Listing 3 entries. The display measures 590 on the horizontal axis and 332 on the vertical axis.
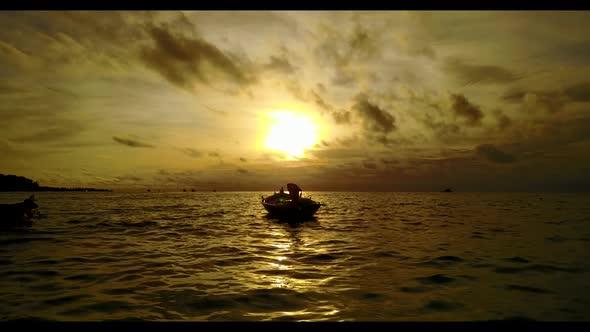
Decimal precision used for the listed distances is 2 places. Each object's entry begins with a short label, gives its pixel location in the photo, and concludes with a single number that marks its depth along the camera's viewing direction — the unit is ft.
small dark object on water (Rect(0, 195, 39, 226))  106.01
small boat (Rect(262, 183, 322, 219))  114.62
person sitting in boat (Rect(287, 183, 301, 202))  119.79
